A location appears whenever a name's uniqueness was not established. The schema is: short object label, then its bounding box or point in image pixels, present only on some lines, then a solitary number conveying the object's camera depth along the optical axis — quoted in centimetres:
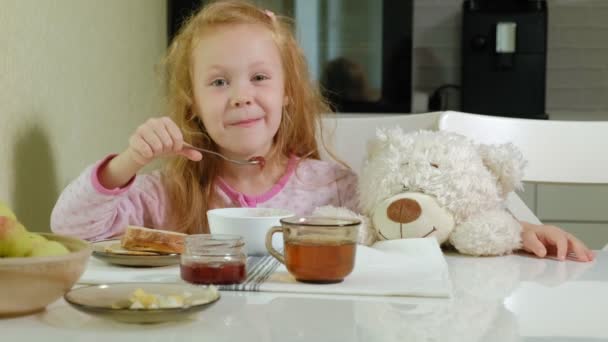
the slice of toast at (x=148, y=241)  96
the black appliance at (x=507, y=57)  282
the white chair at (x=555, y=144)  154
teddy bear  108
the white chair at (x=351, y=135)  166
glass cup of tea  82
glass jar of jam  83
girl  123
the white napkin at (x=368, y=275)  81
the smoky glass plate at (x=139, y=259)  92
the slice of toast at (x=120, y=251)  94
